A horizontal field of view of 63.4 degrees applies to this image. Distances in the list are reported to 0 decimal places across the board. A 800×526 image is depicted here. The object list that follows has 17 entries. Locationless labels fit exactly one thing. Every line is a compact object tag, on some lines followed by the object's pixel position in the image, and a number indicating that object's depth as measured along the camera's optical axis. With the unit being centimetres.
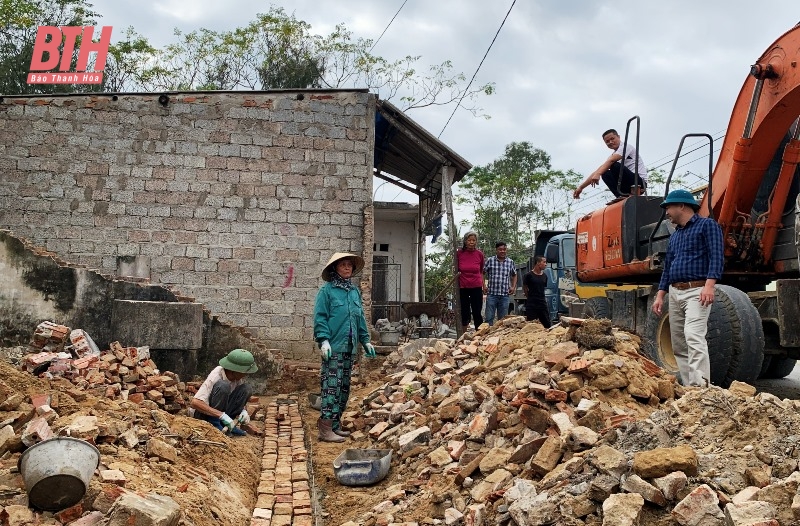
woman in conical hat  635
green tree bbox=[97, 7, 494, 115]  2216
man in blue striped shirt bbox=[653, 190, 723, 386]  486
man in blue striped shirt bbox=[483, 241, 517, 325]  927
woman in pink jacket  923
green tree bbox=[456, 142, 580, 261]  2923
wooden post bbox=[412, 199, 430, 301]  1545
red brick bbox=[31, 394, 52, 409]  439
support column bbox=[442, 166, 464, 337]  966
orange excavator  526
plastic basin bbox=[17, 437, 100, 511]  316
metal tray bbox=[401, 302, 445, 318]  1194
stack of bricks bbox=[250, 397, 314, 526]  415
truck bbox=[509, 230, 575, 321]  1295
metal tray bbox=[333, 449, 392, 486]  502
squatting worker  583
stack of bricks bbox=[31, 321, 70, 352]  666
